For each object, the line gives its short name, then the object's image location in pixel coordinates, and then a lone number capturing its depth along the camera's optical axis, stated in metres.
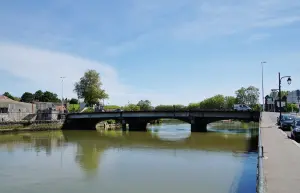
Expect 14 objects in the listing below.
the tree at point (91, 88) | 82.86
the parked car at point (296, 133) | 21.51
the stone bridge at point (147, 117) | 49.91
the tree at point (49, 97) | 121.51
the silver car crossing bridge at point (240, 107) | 57.13
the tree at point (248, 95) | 117.38
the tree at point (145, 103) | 129.71
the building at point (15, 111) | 61.98
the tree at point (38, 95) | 123.84
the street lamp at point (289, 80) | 28.78
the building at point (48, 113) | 66.79
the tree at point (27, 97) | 122.69
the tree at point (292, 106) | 93.05
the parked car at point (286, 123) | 30.47
